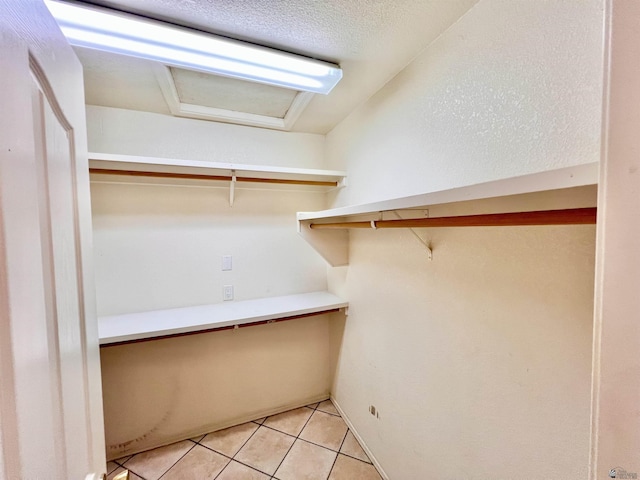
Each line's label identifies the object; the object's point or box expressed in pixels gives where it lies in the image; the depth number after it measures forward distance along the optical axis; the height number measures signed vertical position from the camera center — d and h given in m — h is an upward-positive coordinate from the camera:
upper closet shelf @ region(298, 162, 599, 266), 0.45 +0.07
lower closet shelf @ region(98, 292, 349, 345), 1.46 -0.54
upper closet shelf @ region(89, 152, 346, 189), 1.44 +0.38
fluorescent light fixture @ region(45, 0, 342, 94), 0.95 +0.77
